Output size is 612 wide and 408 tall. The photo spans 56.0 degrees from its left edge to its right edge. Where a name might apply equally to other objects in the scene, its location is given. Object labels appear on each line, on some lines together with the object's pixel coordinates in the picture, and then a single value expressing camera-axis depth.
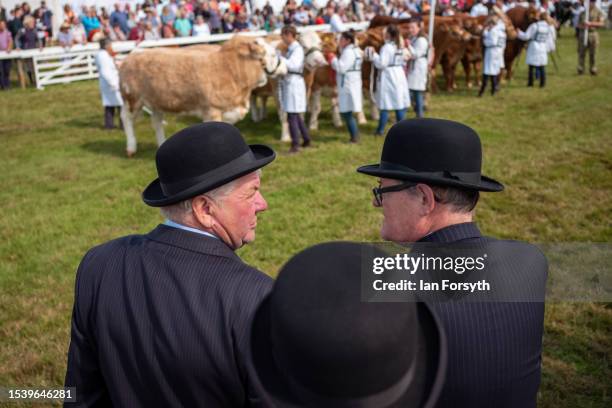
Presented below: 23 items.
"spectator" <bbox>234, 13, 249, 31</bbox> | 23.17
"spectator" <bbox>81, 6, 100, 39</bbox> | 20.83
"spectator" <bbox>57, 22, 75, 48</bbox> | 18.23
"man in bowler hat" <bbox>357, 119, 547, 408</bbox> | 1.62
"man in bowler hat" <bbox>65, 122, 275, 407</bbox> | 1.78
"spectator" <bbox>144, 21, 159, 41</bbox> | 19.20
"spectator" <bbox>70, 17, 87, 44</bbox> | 19.23
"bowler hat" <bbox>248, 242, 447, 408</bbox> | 1.08
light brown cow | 8.98
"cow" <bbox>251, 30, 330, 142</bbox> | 10.37
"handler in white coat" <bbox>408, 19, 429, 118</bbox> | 11.09
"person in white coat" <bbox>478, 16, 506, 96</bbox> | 13.12
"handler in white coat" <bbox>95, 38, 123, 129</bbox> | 11.20
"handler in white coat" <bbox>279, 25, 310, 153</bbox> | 9.55
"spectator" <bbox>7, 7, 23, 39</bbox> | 19.92
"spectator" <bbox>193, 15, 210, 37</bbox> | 20.55
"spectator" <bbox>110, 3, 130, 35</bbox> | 21.77
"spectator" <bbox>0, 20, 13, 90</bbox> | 17.27
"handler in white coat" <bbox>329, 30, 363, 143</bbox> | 9.94
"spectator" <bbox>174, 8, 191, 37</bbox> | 20.61
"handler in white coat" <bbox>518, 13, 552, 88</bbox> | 13.94
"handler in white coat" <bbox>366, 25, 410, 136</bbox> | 10.26
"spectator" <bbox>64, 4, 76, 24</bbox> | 20.36
